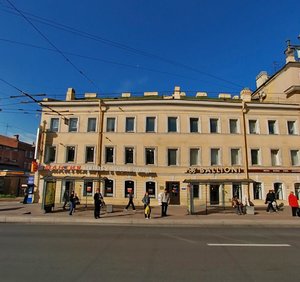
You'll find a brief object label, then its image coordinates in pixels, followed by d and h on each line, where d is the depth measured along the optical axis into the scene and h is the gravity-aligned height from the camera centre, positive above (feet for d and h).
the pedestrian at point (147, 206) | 57.36 -2.31
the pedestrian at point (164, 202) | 62.64 -1.51
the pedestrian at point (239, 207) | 67.77 -2.52
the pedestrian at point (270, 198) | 71.61 -0.14
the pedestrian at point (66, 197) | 74.04 -1.01
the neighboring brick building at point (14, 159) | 138.41 +22.35
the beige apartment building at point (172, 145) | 92.27 +16.96
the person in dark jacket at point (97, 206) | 58.32 -2.54
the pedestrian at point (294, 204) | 63.72 -1.40
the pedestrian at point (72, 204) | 62.80 -2.42
